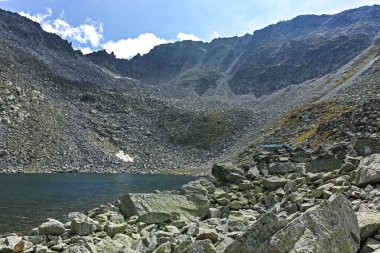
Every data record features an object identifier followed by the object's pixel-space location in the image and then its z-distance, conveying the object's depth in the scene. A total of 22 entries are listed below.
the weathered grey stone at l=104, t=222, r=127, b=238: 17.77
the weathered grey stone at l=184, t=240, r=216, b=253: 11.97
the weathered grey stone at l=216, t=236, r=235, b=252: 12.14
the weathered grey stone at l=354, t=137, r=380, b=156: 24.31
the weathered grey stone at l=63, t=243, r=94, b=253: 13.73
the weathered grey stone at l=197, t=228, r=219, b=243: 13.81
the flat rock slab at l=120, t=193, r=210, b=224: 20.25
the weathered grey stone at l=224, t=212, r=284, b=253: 10.24
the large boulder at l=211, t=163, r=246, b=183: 28.92
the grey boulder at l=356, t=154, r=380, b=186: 16.56
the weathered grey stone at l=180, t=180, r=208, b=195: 24.59
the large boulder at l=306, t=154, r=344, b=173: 24.50
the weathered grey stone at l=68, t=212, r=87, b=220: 21.77
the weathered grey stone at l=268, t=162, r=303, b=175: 27.67
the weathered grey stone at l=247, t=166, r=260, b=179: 28.83
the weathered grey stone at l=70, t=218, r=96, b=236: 17.69
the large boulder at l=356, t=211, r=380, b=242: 10.92
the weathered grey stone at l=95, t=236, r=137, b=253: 14.99
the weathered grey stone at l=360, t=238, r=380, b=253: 10.05
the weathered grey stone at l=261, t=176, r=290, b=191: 25.05
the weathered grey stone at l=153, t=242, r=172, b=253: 13.48
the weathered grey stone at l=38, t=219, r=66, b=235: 18.02
